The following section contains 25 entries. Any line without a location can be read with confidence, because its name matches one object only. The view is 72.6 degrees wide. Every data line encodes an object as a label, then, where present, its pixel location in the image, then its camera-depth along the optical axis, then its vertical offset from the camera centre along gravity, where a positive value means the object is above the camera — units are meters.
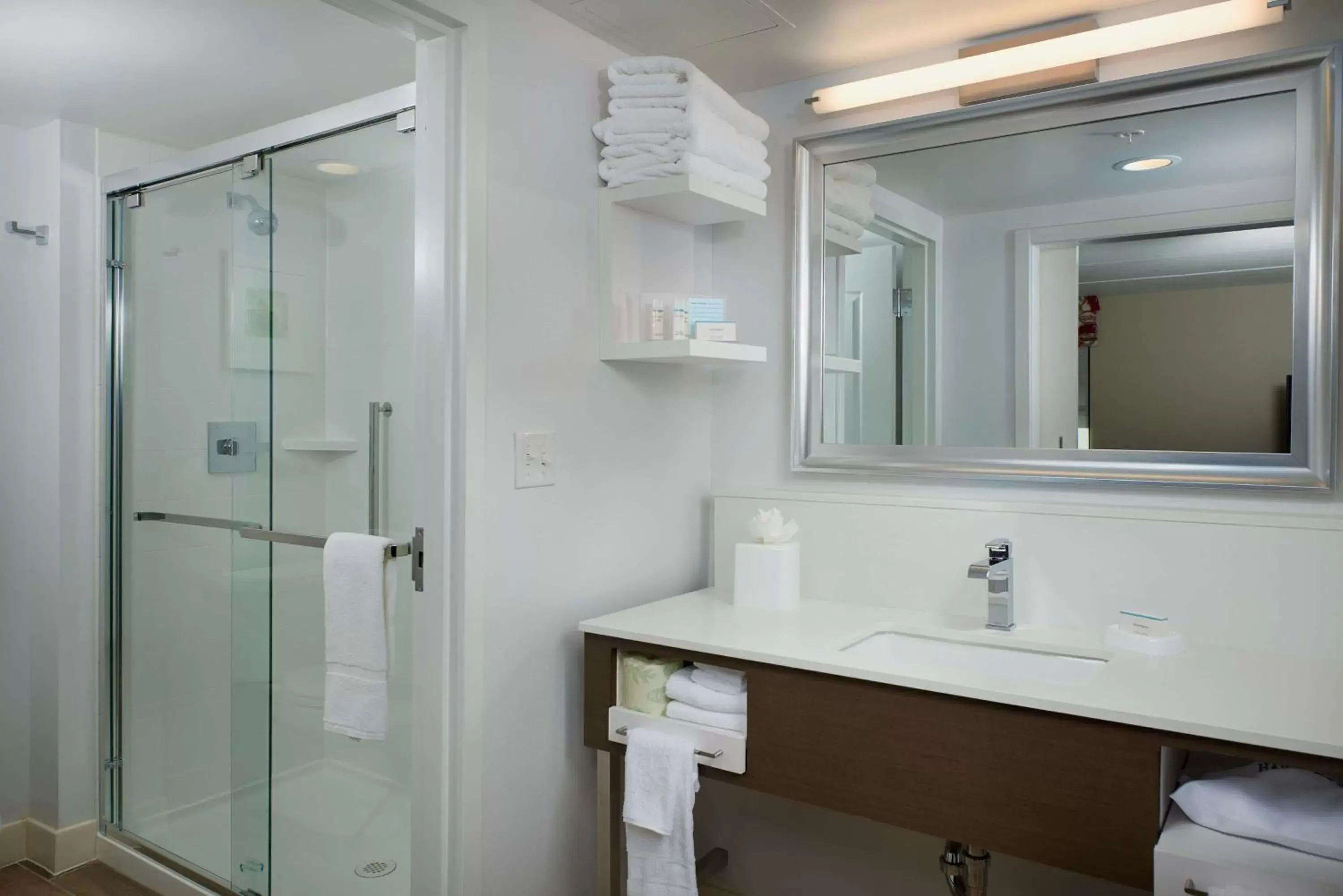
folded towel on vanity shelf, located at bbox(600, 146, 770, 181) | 1.92 +0.60
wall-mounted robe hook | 2.60 +0.58
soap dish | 1.64 -0.37
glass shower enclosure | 2.10 -0.14
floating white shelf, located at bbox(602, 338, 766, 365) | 1.90 +0.19
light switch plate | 1.81 -0.04
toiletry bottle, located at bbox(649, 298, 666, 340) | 2.01 +0.26
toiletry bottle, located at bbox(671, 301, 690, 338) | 2.00 +0.26
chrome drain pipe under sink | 1.71 -0.81
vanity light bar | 1.66 +0.77
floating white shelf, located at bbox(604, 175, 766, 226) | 1.90 +0.52
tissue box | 1.98 -0.30
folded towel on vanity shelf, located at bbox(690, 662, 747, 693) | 1.72 -0.46
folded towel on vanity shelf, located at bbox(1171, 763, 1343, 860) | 1.23 -0.51
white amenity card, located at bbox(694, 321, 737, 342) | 1.97 +0.23
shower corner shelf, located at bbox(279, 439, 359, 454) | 2.14 -0.02
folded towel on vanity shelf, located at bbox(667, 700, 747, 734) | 1.70 -0.52
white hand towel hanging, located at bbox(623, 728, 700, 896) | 1.69 -0.70
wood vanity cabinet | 1.31 -0.52
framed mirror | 1.67 +0.32
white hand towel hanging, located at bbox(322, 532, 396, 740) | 1.94 -0.42
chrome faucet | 1.79 -0.28
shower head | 2.28 +0.54
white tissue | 2.01 -0.20
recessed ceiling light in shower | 2.11 +0.63
